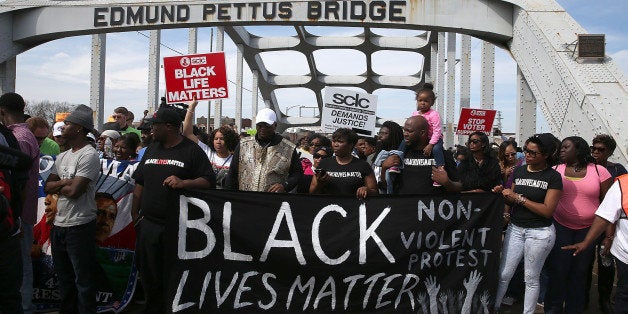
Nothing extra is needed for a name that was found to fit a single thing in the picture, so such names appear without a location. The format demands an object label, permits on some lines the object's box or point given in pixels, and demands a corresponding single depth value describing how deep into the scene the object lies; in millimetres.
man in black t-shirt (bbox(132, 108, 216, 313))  4508
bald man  5027
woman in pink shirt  4996
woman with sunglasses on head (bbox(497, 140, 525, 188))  7609
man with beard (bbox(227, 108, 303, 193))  5039
